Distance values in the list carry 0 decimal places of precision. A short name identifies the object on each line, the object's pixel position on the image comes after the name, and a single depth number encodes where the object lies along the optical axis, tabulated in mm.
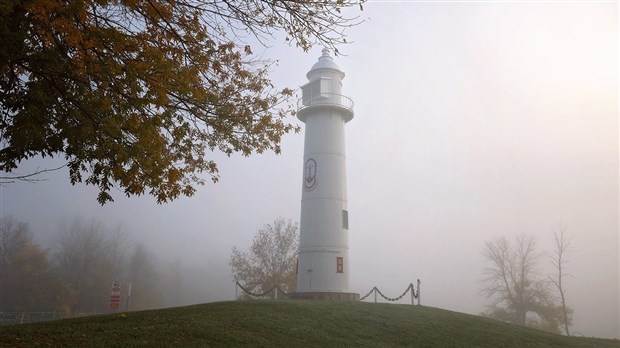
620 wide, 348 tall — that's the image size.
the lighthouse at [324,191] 23328
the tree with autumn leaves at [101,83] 6996
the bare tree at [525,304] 38656
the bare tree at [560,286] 32812
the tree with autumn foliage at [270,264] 37656
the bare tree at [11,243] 42616
